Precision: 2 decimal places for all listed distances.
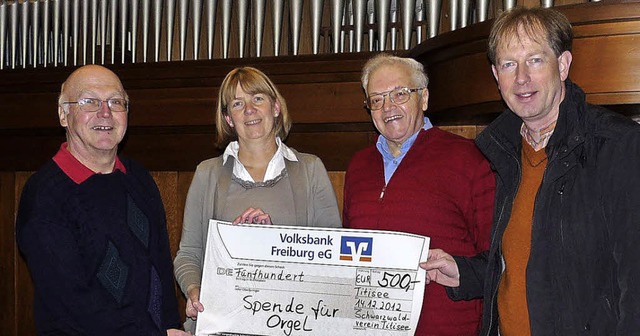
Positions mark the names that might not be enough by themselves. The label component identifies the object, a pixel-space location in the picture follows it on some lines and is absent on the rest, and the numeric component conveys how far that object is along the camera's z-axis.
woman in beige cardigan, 3.42
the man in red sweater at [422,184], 3.14
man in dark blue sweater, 3.00
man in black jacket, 2.36
